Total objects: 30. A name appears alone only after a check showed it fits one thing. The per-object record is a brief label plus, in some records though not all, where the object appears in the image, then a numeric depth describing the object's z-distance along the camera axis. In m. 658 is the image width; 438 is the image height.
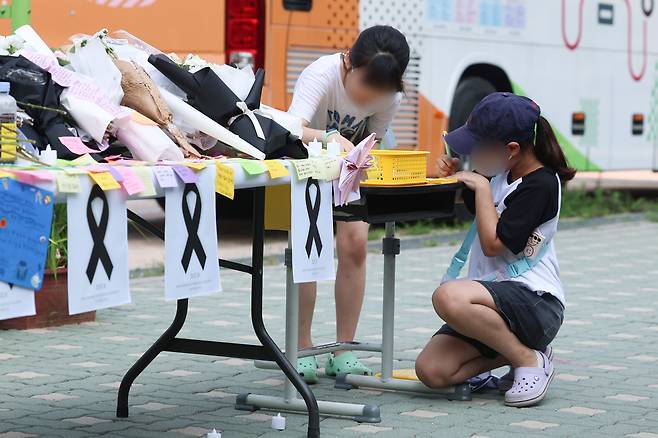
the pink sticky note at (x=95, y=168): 6.68
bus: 17.60
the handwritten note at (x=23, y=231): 6.19
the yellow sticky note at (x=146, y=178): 6.95
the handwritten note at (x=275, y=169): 7.92
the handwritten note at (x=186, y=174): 7.23
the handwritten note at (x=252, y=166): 7.72
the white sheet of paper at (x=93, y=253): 6.59
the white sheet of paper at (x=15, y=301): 6.20
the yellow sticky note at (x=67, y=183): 6.42
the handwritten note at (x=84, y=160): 6.99
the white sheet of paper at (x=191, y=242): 7.34
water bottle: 6.65
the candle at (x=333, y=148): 8.84
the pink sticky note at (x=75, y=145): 7.24
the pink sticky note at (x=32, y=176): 6.24
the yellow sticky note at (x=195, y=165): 7.37
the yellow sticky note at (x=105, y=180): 6.64
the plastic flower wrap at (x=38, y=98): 7.34
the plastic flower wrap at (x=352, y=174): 8.56
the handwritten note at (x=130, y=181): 6.81
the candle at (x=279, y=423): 8.68
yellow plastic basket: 8.93
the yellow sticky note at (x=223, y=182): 7.56
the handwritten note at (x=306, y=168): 8.21
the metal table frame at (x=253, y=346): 8.53
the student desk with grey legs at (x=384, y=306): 8.84
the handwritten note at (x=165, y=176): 7.07
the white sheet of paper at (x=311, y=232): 8.35
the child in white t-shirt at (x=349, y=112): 9.32
